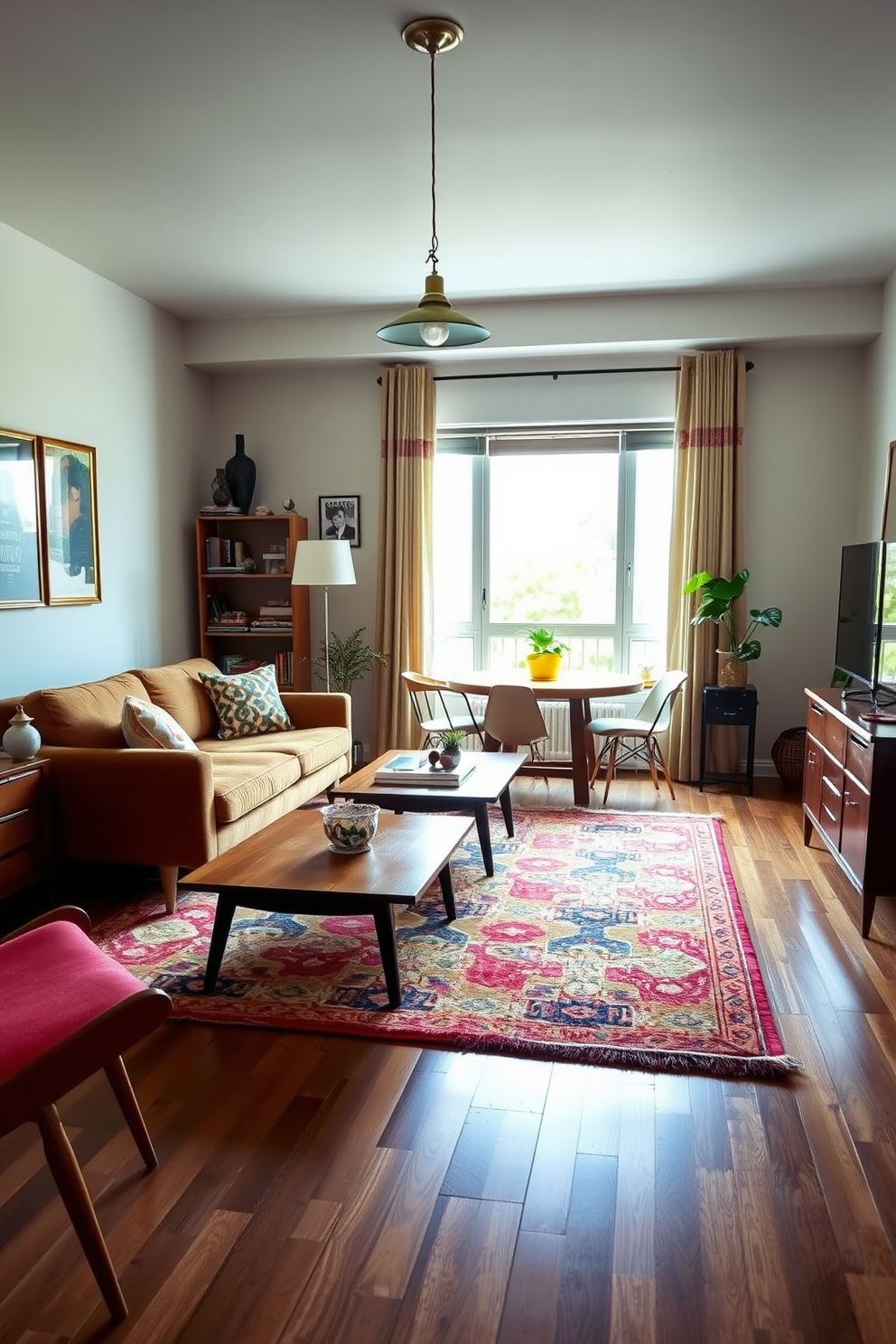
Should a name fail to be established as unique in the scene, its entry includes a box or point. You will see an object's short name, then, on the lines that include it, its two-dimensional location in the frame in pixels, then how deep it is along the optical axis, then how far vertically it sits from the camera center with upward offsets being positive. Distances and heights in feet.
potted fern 20.27 -2.14
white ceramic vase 11.59 -2.19
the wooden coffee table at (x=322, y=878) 8.95 -3.13
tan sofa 11.73 -2.98
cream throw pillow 12.58 -2.21
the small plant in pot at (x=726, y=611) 18.15 -0.92
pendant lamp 9.47 +2.78
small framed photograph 20.93 +1.02
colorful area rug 8.53 -4.28
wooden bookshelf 20.24 -0.63
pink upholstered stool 5.05 -2.79
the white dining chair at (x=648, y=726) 17.22 -3.00
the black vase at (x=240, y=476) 20.34 +1.87
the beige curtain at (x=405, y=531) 20.07 +0.70
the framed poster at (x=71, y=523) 15.34 +0.65
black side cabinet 17.94 -2.69
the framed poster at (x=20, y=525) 14.19 +0.56
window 20.21 +0.43
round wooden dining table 16.67 -2.23
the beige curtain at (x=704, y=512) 18.78 +1.09
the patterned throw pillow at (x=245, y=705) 16.40 -2.50
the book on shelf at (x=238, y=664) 20.34 -2.18
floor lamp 18.24 -0.02
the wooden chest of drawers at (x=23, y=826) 11.01 -3.18
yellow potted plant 17.75 -1.76
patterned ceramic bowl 10.03 -2.83
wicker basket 18.58 -3.76
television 12.21 -0.72
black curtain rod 19.42 +4.02
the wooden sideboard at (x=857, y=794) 10.64 -2.82
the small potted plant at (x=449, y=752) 13.32 -2.70
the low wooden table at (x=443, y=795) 12.41 -3.08
